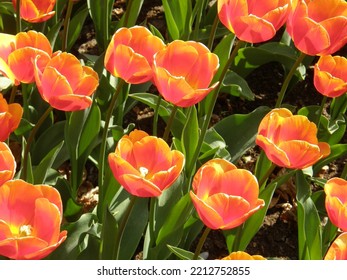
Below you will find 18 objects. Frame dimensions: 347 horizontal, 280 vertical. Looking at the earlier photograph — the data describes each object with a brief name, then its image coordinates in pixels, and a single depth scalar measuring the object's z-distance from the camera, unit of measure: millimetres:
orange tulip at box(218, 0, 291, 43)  1852
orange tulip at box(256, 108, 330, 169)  1778
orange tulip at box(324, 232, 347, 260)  1692
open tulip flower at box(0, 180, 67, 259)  1656
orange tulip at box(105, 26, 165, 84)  1822
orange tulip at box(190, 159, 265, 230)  1699
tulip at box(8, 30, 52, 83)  1820
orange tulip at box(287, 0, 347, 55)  1868
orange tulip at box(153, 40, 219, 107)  1781
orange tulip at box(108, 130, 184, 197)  1708
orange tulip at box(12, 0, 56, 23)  1979
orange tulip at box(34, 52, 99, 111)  1794
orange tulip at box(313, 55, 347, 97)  1924
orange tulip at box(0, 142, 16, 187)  1704
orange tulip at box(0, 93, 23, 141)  1788
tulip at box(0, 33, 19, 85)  1831
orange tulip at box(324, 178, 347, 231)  1746
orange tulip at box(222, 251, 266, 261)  1689
